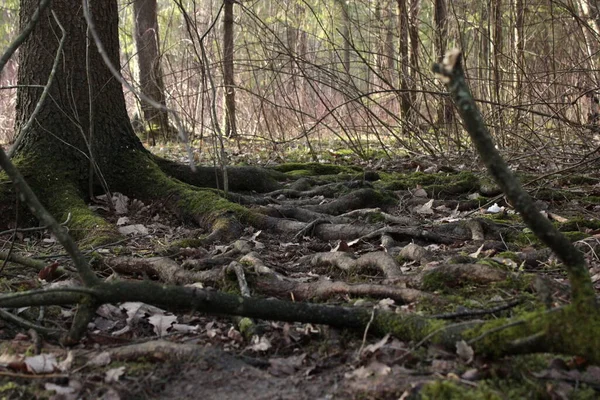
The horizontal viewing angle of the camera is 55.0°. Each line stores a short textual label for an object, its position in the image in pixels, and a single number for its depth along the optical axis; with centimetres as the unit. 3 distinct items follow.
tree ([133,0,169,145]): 1388
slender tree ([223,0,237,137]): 1133
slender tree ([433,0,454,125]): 759
